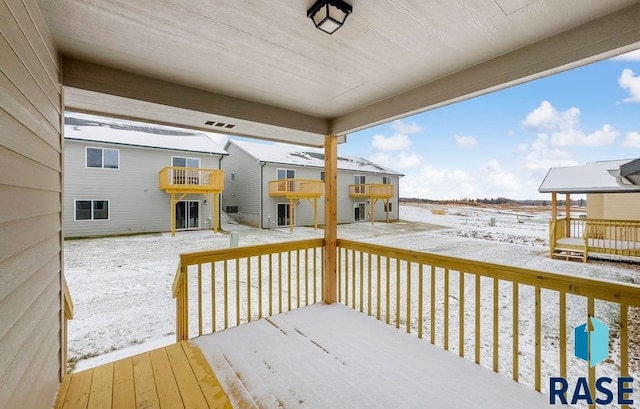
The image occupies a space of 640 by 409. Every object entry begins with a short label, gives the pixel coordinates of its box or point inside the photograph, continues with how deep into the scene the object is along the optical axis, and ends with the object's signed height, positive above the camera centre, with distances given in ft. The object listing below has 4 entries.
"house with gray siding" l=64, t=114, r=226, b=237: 32.60 +3.06
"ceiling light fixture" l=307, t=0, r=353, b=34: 4.74 +3.40
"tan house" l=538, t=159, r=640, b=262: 22.71 -1.49
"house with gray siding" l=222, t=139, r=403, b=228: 45.39 +2.79
